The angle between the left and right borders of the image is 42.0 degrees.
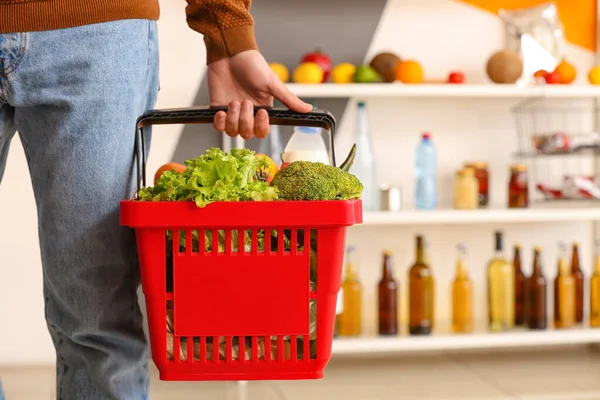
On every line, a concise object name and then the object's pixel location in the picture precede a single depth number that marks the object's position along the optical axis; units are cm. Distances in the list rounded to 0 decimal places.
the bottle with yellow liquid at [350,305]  278
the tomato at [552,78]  282
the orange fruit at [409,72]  272
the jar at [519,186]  284
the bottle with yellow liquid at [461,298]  283
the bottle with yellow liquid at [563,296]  286
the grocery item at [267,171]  104
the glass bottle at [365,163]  280
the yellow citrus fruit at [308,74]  266
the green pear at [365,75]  271
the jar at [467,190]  282
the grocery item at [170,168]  114
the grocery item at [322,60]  272
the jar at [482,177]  289
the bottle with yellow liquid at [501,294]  283
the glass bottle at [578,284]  288
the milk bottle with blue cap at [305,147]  124
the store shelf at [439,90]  264
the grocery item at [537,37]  286
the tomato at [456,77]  278
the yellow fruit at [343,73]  274
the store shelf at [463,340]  266
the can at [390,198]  274
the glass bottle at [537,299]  280
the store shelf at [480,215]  268
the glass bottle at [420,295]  277
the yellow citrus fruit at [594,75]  286
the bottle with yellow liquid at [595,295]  290
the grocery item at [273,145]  275
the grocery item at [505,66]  276
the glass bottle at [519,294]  288
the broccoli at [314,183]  93
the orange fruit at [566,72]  282
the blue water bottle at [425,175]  288
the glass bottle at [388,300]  275
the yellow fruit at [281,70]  268
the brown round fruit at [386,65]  274
